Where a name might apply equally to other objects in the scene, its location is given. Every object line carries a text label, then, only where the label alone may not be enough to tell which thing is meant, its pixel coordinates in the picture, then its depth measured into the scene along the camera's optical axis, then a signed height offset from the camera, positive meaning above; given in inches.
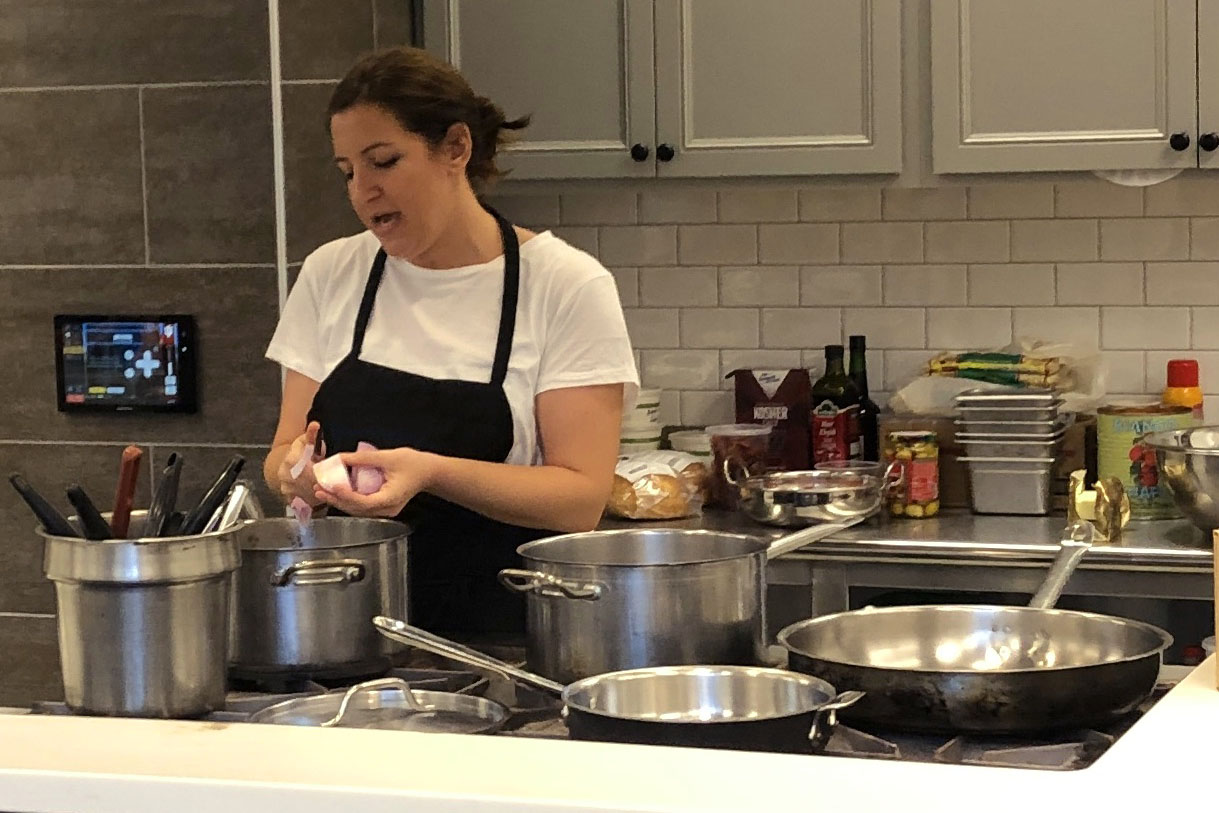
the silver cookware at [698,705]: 54.7 -12.7
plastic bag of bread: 139.0 -12.7
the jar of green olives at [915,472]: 137.5 -11.6
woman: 91.3 -0.3
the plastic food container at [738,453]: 143.3 -10.2
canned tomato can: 132.9 -10.0
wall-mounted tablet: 141.6 -1.6
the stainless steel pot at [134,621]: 61.7 -10.2
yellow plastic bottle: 138.6 -4.8
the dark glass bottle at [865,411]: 145.9 -7.0
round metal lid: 62.9 -14.1
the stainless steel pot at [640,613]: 64.1 -10.7
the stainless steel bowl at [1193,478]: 120.6 -11.1
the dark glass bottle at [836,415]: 143.1 -7.1
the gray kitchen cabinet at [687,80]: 137.6 +21.2
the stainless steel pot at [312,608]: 68.3 -10.9
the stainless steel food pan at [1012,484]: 136.3 -12.7
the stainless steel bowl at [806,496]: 131.3 -12.9
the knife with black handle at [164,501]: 64.2 -6.0
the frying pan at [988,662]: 57.7 -12.3
